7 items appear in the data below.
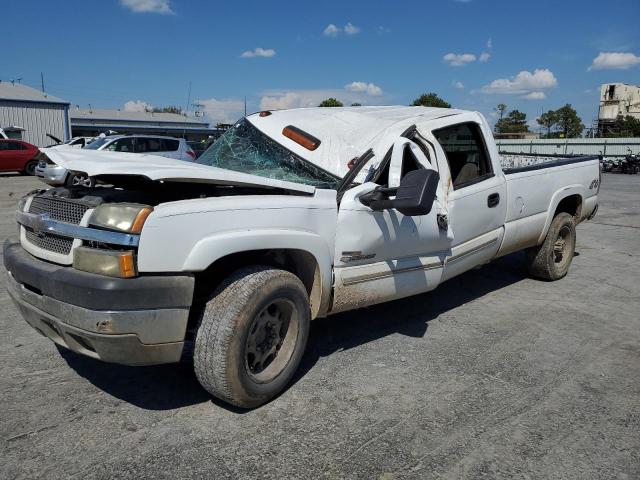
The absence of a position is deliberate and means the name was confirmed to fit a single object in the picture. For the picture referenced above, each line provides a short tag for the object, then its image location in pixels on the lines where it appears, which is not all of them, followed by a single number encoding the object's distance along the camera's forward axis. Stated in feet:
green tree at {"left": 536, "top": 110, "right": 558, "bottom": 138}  228.02
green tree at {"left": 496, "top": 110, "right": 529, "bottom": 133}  227.40
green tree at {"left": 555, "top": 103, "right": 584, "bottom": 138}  219.61
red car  70.54
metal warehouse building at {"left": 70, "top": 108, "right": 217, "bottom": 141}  180.86
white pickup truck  8.71
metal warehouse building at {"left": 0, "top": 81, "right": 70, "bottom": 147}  123.03
